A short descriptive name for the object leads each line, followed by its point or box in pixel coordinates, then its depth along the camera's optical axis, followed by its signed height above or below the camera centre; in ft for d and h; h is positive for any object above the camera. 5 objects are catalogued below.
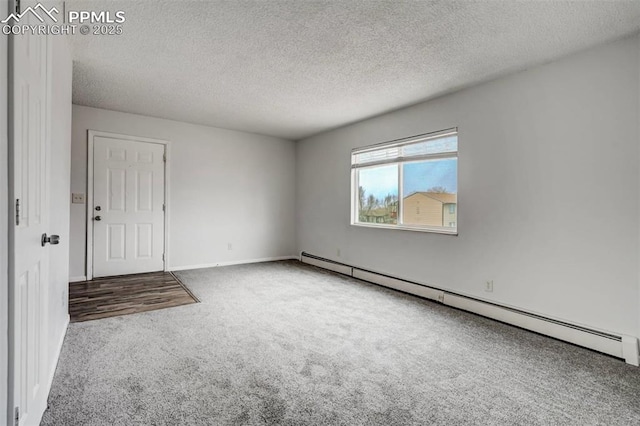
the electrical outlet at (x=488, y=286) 10.68 -2.51
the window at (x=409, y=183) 12.34 +1.29
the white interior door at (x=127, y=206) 14.97 +0.22
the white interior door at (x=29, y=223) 3.81 -0.18
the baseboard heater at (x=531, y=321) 7.85 -3.25
